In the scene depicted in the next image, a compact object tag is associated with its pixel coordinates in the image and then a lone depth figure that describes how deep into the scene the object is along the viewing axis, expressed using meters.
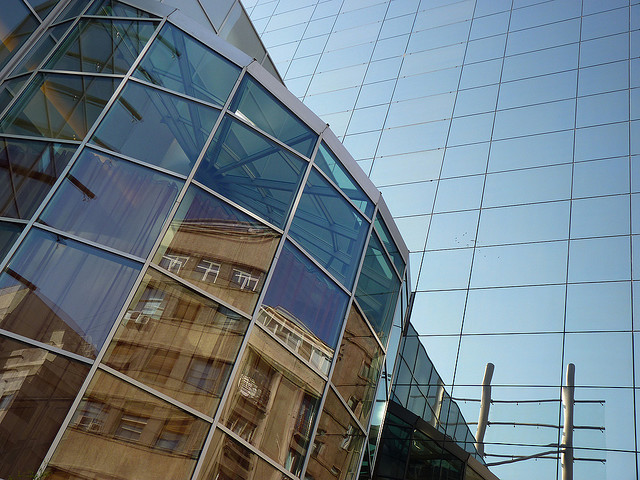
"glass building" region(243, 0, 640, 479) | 19.47
